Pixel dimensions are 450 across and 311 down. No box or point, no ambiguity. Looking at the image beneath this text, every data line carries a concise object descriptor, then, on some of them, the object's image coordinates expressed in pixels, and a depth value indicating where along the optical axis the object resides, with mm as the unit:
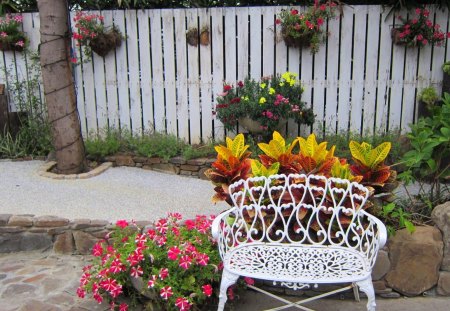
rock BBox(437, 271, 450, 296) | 3166
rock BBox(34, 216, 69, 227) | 3861
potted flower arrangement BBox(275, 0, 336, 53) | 5246
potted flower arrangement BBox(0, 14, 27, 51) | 5746
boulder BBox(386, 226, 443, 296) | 3102
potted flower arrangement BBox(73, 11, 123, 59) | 5551
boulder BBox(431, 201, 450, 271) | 3109
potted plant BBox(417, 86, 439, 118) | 5246
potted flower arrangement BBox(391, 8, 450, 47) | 5219
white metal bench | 2596
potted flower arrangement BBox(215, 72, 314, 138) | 5109
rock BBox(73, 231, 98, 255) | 3838
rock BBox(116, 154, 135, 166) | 5594
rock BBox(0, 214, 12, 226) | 3902
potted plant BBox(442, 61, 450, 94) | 5331
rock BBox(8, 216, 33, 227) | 3889
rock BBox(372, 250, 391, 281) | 3137
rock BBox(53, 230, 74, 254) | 3867
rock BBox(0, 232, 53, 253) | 3904
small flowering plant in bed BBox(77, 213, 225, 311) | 2875
